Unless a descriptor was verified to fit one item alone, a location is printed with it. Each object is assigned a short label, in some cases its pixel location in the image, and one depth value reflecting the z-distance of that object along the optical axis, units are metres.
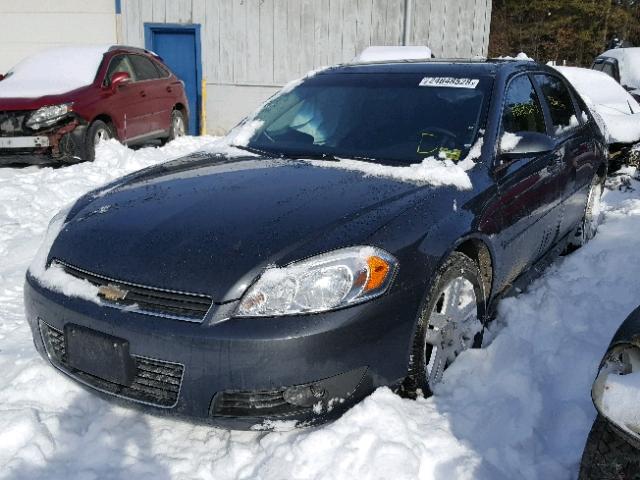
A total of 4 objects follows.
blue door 13.15
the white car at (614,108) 7.17
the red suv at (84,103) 7.50
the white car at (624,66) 10.76
